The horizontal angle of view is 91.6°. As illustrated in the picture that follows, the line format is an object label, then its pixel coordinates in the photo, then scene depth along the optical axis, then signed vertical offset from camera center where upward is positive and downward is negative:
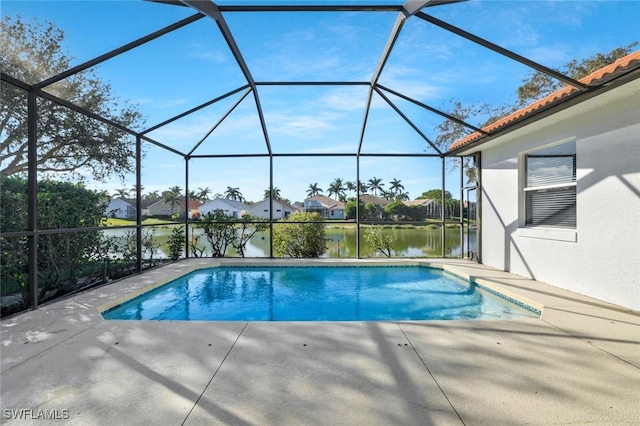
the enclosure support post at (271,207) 7.91 +0.22
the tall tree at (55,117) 5.67 +1.98
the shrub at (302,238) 8.70 -0.63
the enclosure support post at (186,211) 7.93 +0.11
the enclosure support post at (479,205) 7.24 +0.26
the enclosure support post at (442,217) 8.02 -0.02
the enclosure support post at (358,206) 7.82 +0.25
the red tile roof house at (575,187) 3.73 +0.46
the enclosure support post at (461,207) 7.84 +0.24
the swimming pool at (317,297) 4.55 -1.40
